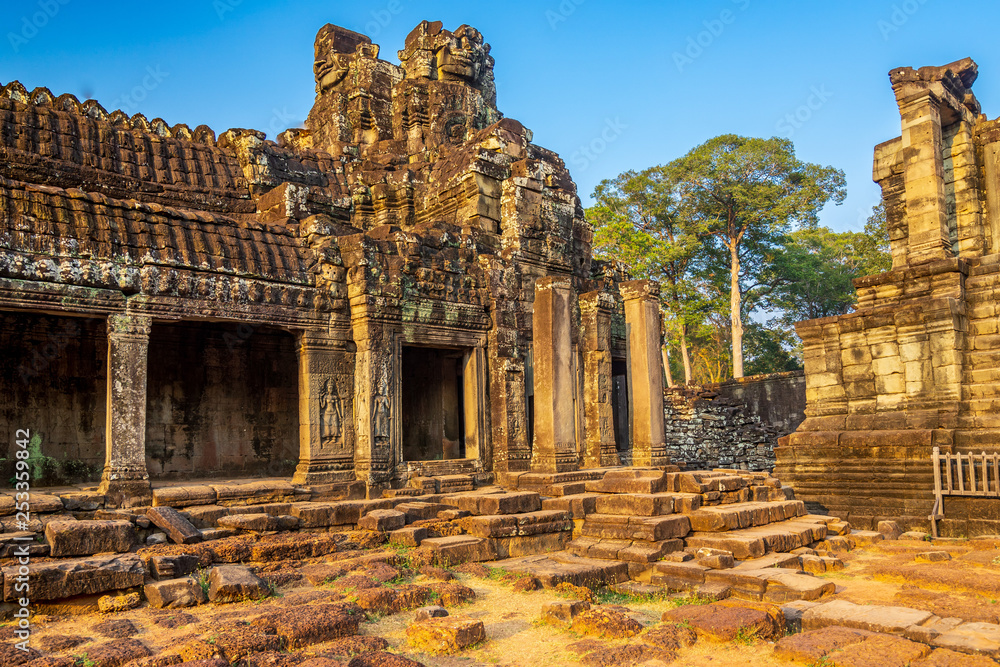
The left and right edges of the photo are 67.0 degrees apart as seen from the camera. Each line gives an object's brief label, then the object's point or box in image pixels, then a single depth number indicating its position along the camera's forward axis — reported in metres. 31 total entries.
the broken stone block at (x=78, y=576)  5.61
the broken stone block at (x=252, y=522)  8.00
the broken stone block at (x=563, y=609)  5.80
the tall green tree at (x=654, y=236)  28.52
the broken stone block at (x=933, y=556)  7.99
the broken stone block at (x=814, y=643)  4.82
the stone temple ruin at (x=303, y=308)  8.92
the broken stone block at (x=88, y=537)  6.53
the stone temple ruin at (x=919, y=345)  10.59
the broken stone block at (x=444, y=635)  5.17
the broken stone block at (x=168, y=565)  6.39
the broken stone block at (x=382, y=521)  8.48
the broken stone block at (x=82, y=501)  8.07
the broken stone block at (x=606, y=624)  5.47
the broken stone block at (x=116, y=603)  5.81
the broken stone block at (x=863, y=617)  5.15
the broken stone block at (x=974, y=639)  4.64
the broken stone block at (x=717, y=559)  7.20
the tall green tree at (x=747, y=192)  29.91
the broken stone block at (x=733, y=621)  5.29
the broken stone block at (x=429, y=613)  5.69
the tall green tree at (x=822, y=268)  30.19
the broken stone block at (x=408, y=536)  8.14
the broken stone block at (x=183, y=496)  8.57
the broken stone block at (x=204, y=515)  8.15
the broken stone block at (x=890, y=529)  9.59
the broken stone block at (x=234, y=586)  6.04
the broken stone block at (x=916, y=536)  9.28
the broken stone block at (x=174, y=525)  7.40
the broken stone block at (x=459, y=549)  7.75
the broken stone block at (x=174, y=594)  5.95
